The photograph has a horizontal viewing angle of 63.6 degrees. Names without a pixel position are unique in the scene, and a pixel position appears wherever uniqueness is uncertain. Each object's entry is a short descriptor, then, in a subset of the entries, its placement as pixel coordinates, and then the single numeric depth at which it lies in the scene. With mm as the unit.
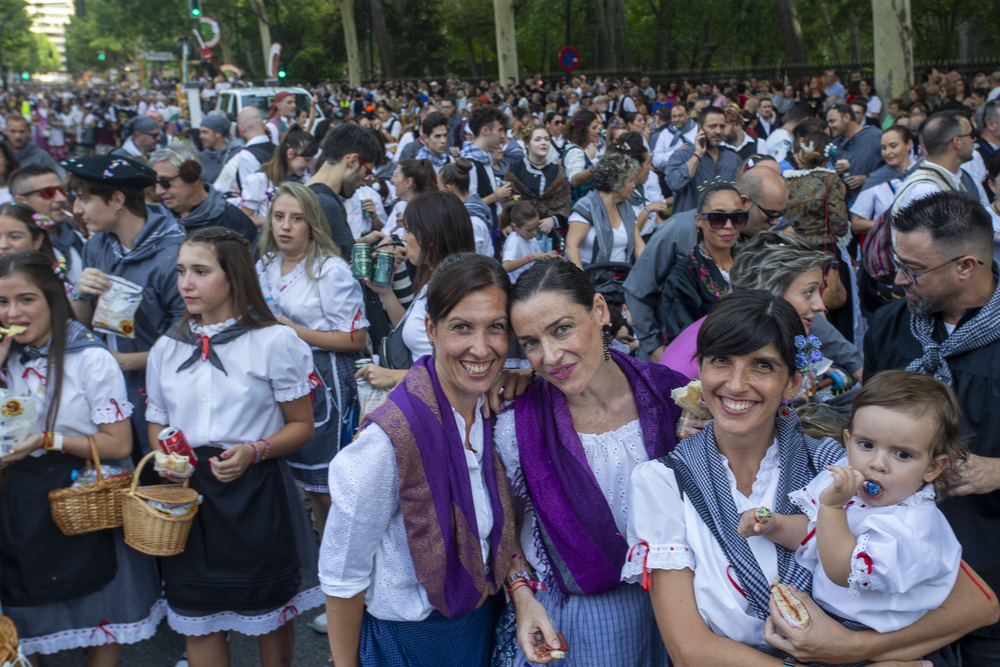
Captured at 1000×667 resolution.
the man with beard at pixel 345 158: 5844
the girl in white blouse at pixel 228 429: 3295
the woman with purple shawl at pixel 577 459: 2410
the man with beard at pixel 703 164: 7410
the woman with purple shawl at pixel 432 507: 2283
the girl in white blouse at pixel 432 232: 4012
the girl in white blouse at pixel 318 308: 4324
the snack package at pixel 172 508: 3074
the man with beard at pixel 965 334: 2619
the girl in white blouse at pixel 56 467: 3262
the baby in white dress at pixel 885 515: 2039
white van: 20391
